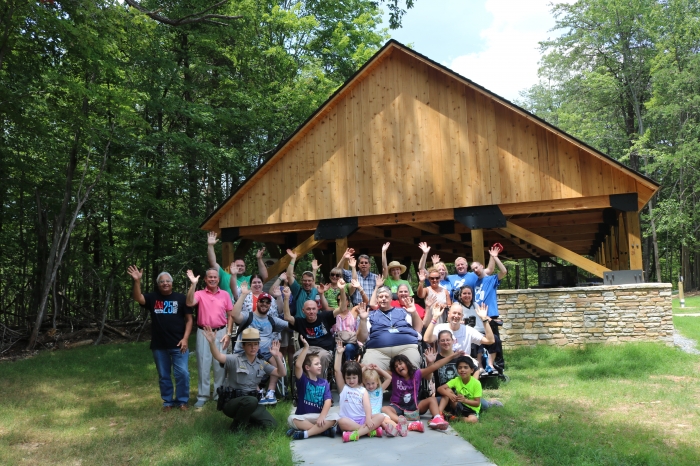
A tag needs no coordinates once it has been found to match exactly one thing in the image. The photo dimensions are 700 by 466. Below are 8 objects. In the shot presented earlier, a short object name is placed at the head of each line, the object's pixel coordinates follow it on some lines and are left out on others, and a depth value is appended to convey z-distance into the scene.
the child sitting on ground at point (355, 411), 5.16
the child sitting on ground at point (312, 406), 5.29
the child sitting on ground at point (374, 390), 5.27
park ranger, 5.36
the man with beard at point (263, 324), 6.25
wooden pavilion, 10.42
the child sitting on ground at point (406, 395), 5.59
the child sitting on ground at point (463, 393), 5.69
